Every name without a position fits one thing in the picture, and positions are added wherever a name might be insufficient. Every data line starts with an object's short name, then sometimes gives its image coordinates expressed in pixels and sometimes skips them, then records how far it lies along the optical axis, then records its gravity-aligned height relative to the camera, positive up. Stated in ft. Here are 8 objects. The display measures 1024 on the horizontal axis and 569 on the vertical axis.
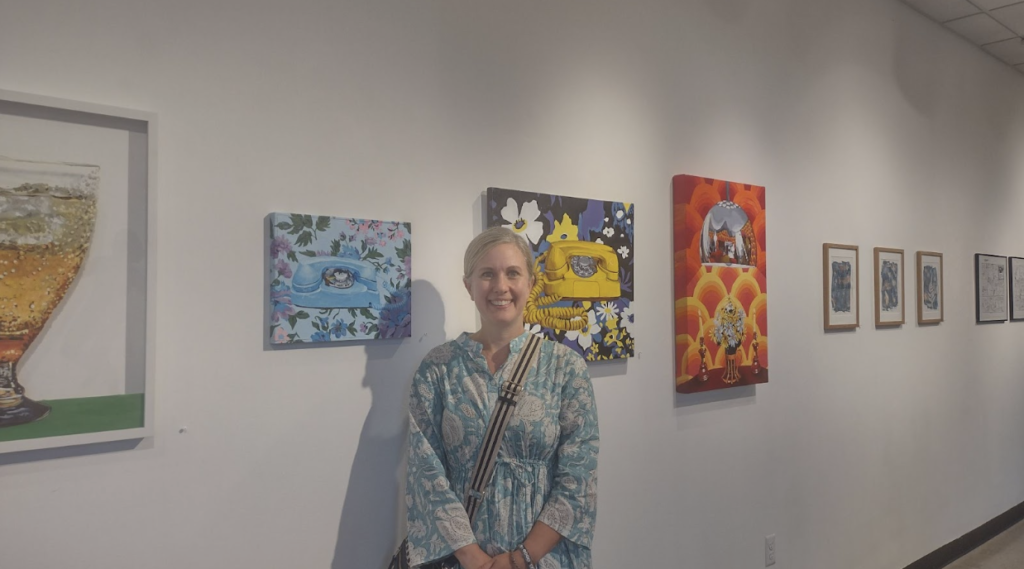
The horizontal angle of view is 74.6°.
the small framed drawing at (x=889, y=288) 11.23 +0.17
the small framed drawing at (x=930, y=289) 12.12 +0.16
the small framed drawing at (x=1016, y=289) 14.75 +0.20
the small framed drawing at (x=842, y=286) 10.19 +0.19
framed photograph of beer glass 4.27 +0.17
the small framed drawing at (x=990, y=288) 13.69 +0.21
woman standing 5.27 -1.21
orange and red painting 8.18 +0.17
